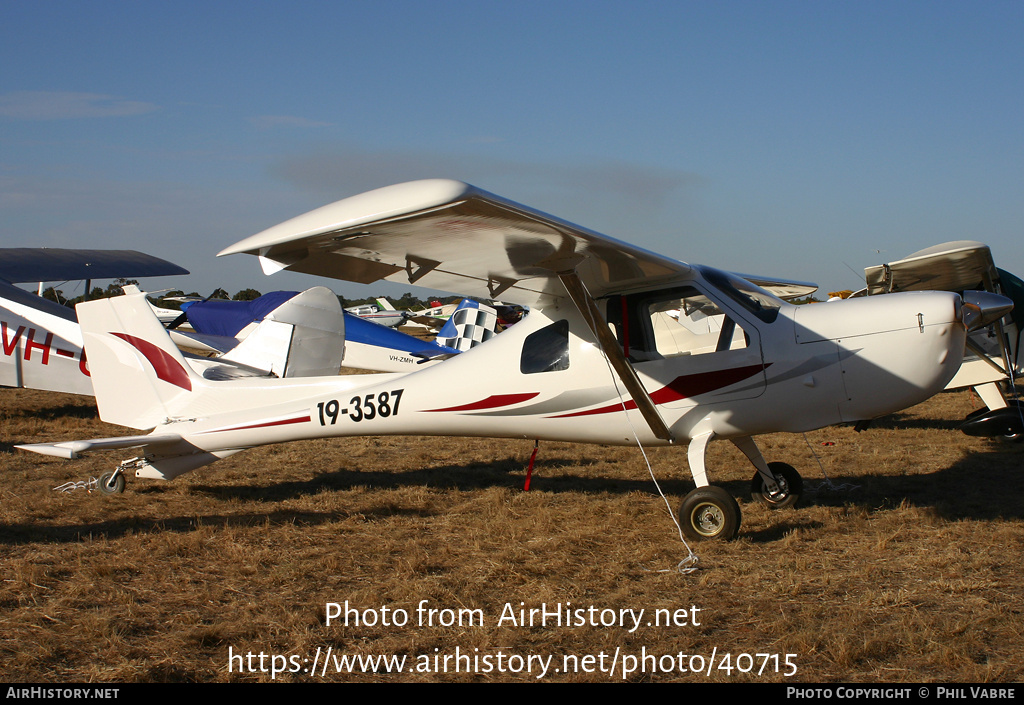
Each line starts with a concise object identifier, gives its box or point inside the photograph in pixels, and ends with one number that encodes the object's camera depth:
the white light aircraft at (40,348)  11.61
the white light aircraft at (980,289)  8.77
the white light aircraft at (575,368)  4.72
